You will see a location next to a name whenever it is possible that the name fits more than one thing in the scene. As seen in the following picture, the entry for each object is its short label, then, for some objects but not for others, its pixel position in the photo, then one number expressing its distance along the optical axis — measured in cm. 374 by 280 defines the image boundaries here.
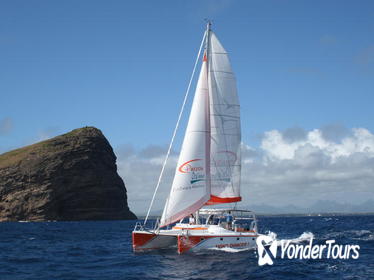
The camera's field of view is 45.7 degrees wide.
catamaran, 2973
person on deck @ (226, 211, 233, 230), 3152
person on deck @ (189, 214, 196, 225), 3135
